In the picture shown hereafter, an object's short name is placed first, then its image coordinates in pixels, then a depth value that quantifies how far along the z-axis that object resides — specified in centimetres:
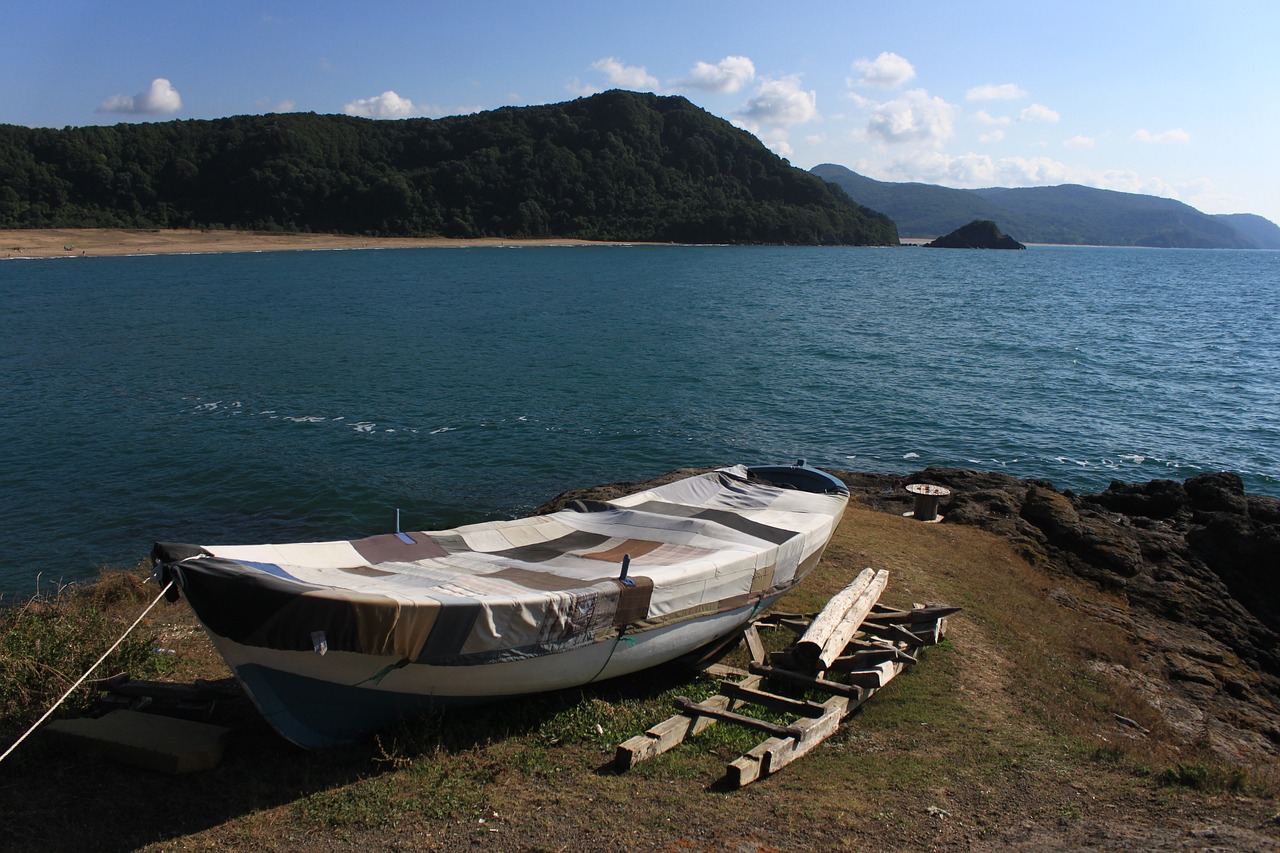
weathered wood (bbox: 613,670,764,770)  812
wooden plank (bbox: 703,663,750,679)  1017
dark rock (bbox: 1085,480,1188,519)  2097
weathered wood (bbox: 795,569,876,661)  985
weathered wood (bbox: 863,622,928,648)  1088
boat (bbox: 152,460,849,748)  746
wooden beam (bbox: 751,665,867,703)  937
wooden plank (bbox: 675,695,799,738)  852
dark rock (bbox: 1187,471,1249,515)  2045
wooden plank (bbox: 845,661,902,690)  959
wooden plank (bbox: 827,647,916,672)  1006
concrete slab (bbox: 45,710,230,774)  774
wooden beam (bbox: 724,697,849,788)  781
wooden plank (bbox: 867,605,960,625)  1140
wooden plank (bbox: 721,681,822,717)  899
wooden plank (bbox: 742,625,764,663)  1053
